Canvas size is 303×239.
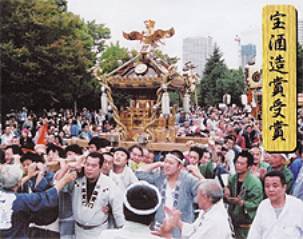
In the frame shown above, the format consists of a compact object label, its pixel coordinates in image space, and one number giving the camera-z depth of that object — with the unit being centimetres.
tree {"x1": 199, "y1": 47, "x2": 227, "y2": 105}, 1639
